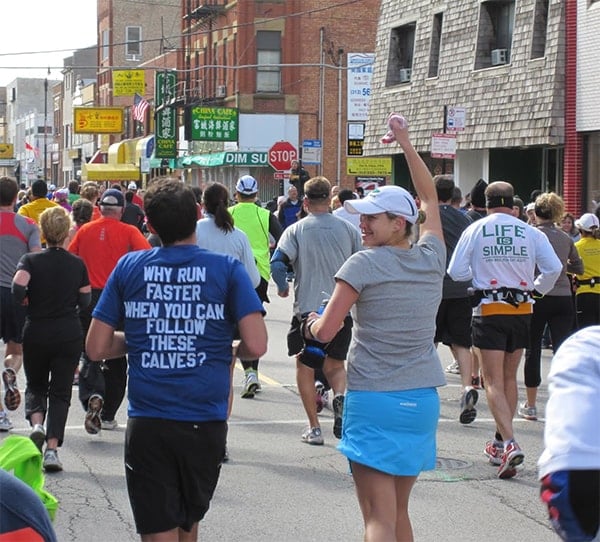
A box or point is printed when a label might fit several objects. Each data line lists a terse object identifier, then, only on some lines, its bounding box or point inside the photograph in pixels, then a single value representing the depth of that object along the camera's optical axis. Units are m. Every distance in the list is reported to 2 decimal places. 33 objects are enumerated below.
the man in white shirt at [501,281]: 8.65
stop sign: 36.69
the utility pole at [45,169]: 96.00
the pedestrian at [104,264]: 9.72
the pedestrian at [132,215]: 20.16
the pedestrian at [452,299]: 11.42
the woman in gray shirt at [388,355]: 5.38
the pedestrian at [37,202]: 15.08
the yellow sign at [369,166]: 32.84
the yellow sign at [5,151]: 90.30
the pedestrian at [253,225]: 11.31
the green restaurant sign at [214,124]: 45.22
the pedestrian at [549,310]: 10.70
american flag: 59.10
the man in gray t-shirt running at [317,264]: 9.55
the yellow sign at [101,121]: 62.75
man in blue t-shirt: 4.95
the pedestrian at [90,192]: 15.00
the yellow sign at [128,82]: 50.94
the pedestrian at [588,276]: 12.64
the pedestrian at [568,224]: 15.22
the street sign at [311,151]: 35.03
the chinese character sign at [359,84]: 41.28
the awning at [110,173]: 53.28
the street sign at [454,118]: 21.75
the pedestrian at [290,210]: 25.19
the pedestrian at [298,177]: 30.28
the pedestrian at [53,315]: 8.61
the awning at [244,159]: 46.59
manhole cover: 8.84
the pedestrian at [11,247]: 10.58
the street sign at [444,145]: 21.19
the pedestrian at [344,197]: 15.98
